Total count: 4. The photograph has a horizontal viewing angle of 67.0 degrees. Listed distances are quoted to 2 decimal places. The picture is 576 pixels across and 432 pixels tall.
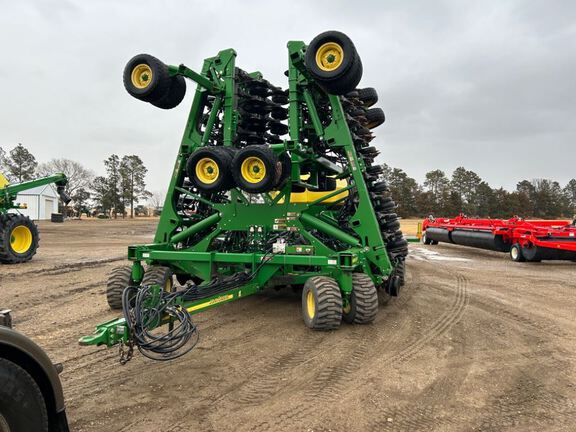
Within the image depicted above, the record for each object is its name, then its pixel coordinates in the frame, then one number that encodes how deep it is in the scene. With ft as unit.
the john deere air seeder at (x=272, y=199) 17.80
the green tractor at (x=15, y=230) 37.65
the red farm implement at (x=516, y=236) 40.45
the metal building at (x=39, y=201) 158.10
